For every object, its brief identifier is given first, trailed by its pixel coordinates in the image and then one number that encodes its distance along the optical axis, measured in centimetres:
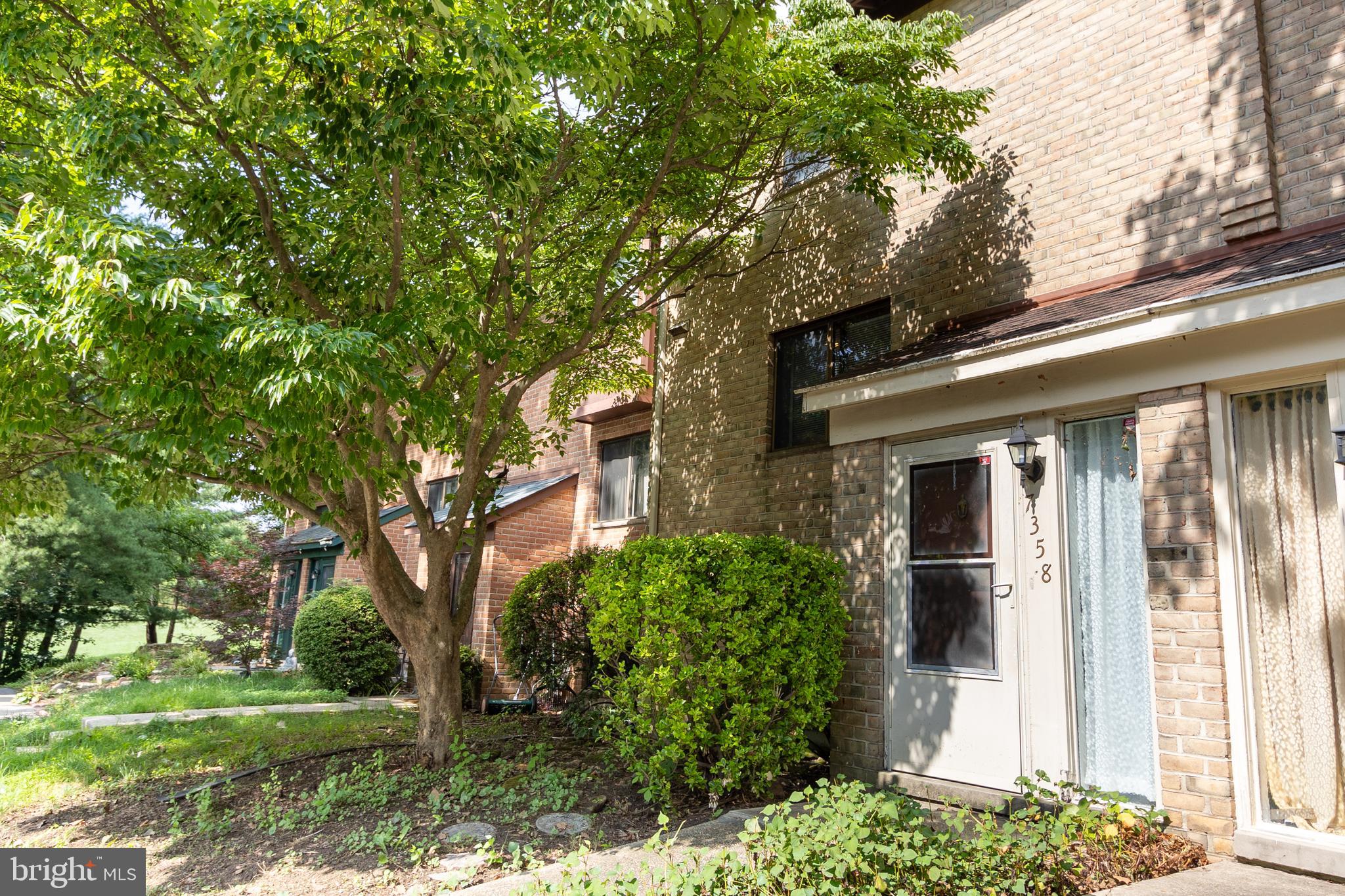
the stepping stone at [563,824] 585
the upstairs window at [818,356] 843
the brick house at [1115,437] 458
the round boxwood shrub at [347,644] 1383
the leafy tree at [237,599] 1794
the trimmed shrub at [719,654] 598
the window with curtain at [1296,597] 438
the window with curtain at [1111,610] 516
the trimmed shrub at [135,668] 1689
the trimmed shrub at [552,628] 1018
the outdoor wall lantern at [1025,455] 579
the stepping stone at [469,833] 577
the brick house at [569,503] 1251
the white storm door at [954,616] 579
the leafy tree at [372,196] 515
